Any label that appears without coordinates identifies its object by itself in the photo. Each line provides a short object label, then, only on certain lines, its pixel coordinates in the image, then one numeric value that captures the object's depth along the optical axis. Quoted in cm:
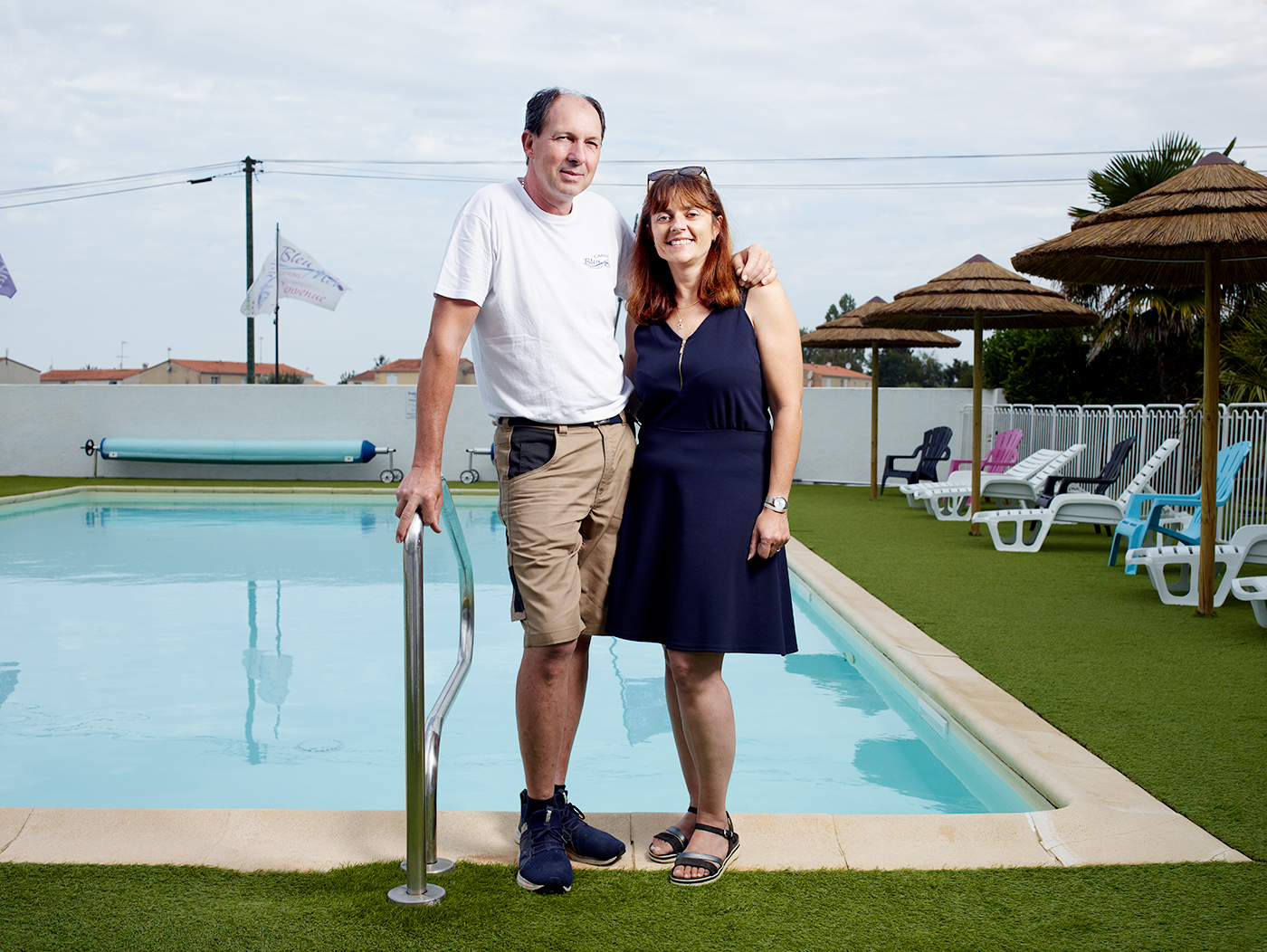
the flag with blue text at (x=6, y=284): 1812
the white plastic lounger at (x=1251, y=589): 492
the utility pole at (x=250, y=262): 2177
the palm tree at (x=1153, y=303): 1662
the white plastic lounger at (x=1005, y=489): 1056
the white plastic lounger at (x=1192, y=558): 600
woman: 233
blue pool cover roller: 1659
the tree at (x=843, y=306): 8244
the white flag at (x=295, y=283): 2169
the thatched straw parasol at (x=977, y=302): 991
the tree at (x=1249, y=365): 1325
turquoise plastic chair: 699
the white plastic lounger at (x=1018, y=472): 1123
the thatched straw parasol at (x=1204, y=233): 546
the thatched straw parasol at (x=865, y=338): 1452
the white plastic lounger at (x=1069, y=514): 898
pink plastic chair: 1355
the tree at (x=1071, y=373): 1977
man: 229
